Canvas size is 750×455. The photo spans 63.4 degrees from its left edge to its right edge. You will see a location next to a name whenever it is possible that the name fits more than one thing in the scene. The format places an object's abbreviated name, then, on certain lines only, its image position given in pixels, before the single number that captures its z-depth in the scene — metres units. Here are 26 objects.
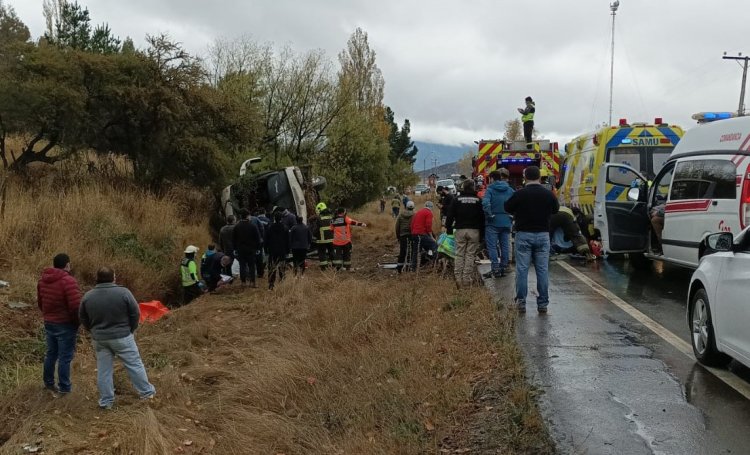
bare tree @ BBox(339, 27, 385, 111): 45.65
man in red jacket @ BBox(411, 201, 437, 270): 12.48
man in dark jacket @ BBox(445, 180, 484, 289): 8.88
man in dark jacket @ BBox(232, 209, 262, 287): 12.42
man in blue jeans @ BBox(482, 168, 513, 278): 9.22
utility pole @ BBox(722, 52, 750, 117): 32.14
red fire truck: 14.86
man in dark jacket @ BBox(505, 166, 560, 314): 7.22
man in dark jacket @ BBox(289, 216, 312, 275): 13.14
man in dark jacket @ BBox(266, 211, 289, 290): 12.98
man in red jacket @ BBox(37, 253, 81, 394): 6.61
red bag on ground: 10.54
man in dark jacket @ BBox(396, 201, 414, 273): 13.23
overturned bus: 16.80
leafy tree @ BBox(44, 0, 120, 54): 27.72
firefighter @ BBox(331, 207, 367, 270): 14.02
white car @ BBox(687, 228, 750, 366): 4.55
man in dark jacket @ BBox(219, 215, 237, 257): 13.38
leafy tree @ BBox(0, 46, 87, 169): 13.68
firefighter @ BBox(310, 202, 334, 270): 14.04
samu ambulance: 12.11
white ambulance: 7.36
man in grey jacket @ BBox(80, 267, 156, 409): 6.30
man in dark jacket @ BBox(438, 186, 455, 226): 12.59
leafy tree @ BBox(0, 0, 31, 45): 43.24
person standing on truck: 14.89
